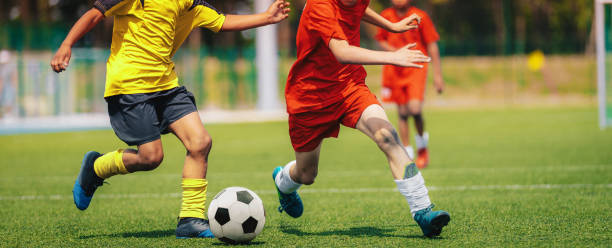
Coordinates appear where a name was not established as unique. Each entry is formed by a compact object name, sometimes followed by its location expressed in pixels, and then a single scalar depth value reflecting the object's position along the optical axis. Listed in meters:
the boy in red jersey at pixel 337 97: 9.56
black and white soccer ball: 9.72
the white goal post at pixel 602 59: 34.69
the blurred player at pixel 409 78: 19.16
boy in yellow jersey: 10.40
